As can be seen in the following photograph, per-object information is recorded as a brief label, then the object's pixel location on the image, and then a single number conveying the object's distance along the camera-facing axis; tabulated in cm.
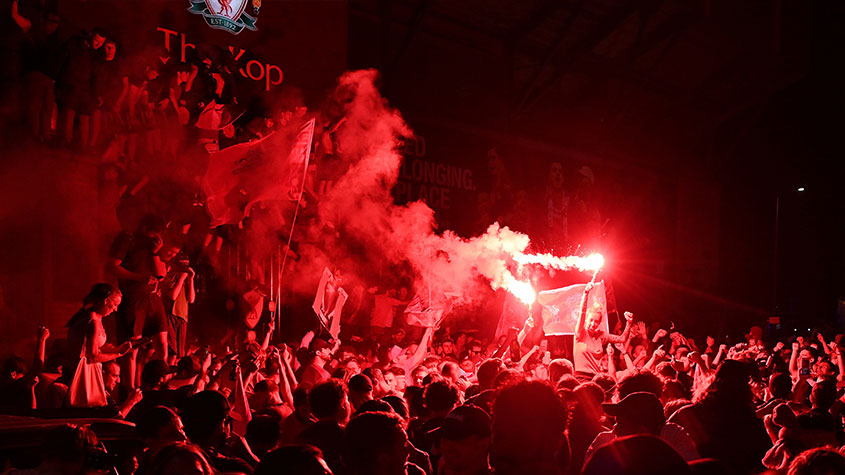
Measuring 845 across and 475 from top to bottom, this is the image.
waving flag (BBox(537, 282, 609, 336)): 1168
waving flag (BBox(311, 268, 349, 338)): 1042
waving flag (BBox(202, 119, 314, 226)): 1111
